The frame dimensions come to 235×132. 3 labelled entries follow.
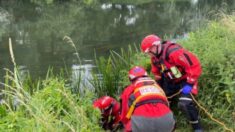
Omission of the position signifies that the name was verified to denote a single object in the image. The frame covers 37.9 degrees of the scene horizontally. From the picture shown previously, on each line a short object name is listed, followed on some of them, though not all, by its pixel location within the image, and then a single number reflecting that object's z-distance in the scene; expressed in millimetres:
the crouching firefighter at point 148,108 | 4211
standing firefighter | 5070
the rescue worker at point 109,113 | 5824
